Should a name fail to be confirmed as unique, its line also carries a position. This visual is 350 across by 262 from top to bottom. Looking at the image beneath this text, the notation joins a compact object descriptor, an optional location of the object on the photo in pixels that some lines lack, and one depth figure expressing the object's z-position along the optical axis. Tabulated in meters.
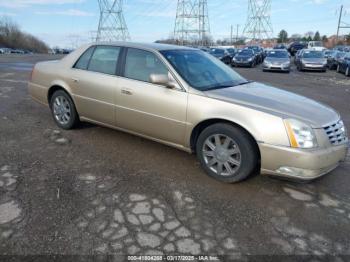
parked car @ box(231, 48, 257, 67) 23.58
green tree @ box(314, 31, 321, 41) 96.75
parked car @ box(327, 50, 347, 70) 21.62
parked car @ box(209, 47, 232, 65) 26.70
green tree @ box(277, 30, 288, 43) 96.95
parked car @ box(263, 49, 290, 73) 19.52
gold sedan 3.25
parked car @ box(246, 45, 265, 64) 26.95
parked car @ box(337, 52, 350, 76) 17.55
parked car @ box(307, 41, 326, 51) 44.78
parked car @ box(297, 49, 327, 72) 20.03
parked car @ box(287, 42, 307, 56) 43.46
